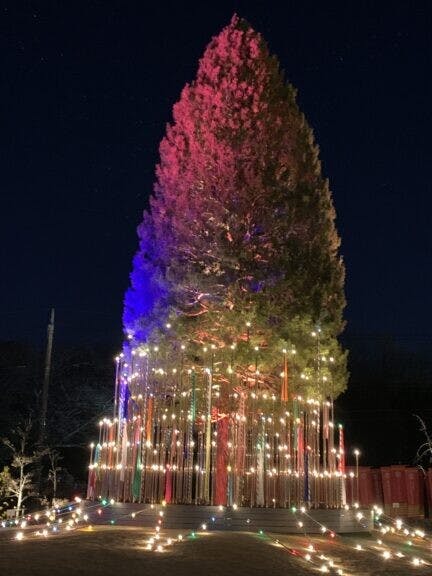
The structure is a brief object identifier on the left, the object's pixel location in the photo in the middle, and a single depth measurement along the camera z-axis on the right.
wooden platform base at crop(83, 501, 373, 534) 7.54
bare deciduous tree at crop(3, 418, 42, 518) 13.52
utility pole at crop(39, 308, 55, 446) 15.93
